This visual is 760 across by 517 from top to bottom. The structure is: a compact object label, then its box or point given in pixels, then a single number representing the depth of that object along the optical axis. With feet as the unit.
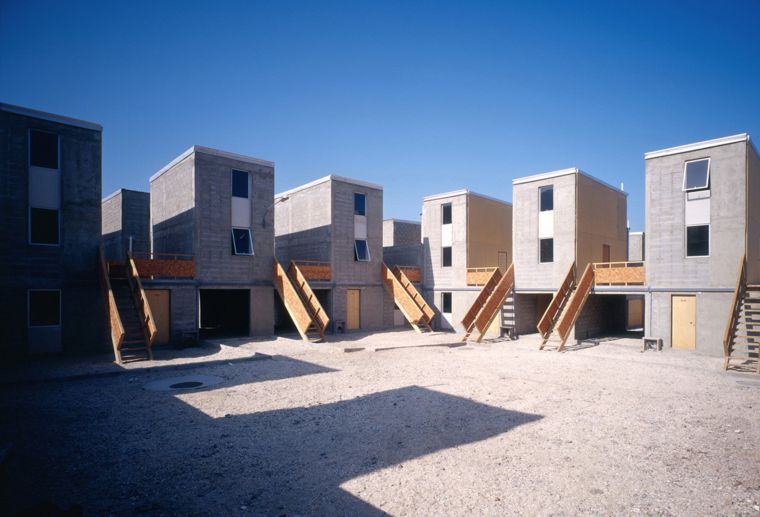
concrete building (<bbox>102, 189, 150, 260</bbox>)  98.07
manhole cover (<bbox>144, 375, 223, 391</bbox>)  39.27
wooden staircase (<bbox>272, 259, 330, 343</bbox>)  67.97
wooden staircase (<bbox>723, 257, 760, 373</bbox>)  49.55
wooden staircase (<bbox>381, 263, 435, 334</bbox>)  83.66
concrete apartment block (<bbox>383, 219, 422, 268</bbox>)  101.62
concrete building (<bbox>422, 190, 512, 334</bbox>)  89.86
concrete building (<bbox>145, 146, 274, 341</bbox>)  67.36
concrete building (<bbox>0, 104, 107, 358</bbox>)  51.47
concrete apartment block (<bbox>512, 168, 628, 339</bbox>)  73.72
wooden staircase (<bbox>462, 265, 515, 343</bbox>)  72.18
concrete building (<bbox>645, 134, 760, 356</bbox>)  58.08
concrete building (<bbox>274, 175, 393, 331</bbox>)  82.84
